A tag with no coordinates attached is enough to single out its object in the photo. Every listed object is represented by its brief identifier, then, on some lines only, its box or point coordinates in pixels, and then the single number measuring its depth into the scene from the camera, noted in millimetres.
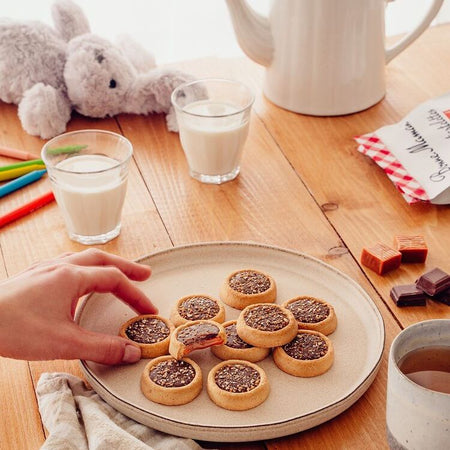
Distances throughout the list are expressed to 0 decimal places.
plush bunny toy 1269
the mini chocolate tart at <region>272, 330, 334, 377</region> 913
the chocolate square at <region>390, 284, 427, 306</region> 1013
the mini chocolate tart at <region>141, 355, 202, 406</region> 886
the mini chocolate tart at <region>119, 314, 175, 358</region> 928
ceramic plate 872
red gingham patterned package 1163
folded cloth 851
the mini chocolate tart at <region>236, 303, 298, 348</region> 918
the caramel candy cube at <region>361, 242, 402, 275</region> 1054
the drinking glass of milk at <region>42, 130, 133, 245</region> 1092
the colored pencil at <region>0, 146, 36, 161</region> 1231
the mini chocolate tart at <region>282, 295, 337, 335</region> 952
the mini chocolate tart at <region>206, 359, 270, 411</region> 881
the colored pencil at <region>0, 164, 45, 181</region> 1200
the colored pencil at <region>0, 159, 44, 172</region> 1204
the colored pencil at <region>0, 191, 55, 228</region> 1143
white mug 787
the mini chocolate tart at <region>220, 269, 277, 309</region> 985
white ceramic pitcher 1243
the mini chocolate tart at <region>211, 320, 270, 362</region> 920
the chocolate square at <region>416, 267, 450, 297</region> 1016
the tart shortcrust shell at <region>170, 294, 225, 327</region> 956
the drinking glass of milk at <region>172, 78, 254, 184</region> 1180
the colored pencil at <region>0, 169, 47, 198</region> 1178
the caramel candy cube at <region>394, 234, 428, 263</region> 1070
